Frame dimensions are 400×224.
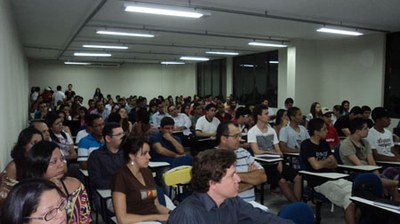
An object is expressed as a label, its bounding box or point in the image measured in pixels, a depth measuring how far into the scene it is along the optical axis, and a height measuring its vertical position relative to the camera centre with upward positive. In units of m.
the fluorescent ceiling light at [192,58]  15.48 +1.67
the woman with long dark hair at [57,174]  2.17 -0.54
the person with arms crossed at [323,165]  3.57 -0.89
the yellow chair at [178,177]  3.49 -0.89
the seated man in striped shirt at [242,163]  3.14 -0.71
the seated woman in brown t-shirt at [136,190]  2.56 -0.79
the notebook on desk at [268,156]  4.41 -0.86
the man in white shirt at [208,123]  6.66 -0.63
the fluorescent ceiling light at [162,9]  5.41 +1.41
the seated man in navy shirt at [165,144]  4.61 -0.74
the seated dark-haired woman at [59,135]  4.72 -0.62
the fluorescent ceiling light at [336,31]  7.95 +1.54
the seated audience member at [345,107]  8.61 -0.38
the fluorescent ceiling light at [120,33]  8.21 +1.54
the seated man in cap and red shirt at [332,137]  5.70 -0.77
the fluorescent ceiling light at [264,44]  10.52 +1.58
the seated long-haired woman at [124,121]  6.28 -0.56
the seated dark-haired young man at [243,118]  6.50 -0.51
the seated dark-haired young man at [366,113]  6.40 -0.40
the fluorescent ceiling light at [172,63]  18.33 +1.72
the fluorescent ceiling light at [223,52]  13.12 +1.63
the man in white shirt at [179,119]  7.80 -0.63
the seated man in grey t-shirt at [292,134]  5.16 -0.66
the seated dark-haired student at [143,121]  5.87 -0.52
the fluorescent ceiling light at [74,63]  17.35 +1.58
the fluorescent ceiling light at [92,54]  14.14 +1.67
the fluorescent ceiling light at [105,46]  11.29 +1.62
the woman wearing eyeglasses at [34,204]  1.28 -0.45
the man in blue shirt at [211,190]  1.84 -0.58
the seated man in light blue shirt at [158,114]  8.08 -0.54
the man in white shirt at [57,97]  14.08 -0.19
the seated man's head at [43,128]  3.70 -0.40
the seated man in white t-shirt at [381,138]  4.97 -0.70
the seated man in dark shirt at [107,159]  3.41 -0.70
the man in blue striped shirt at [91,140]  4.26 -0.62
